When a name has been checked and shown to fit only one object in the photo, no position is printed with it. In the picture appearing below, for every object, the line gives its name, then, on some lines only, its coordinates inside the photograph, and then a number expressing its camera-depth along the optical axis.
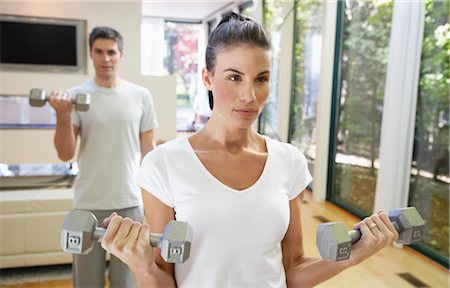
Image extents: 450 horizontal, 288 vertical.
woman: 0.93
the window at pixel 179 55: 8.89
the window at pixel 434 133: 3.08
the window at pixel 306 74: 5.02
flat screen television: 4.56
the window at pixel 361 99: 3.94
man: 1.83
